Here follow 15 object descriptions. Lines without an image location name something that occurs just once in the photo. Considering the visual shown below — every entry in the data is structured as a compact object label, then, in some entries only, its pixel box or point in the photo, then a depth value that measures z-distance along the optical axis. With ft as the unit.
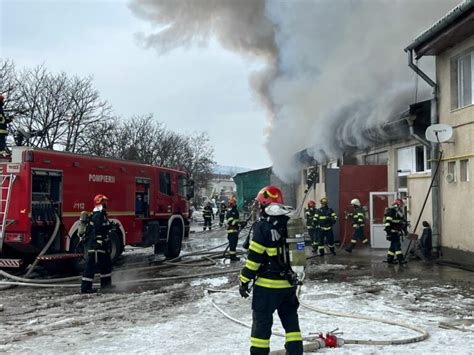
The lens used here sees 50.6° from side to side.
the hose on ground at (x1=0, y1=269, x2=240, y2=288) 29.37
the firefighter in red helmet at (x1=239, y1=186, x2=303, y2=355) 14.03
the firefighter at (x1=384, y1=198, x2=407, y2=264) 36.19
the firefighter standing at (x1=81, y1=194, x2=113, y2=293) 27.53
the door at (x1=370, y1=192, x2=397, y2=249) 48.06
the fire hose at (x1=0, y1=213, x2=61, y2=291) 31.16
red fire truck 30.96
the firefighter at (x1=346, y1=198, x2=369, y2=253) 45.03
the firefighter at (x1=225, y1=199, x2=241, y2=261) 40.98
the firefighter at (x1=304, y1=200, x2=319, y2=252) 45.66
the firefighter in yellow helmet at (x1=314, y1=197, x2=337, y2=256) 43.21
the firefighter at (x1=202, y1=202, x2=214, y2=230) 87.86
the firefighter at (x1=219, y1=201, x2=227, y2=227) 96.02
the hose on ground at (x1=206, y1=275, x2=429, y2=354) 16.35
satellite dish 35.60
